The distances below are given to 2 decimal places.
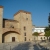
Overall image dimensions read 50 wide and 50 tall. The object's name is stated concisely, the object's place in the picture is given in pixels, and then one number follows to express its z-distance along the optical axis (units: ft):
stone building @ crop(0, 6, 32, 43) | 56.32
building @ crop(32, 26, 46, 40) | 130.69
